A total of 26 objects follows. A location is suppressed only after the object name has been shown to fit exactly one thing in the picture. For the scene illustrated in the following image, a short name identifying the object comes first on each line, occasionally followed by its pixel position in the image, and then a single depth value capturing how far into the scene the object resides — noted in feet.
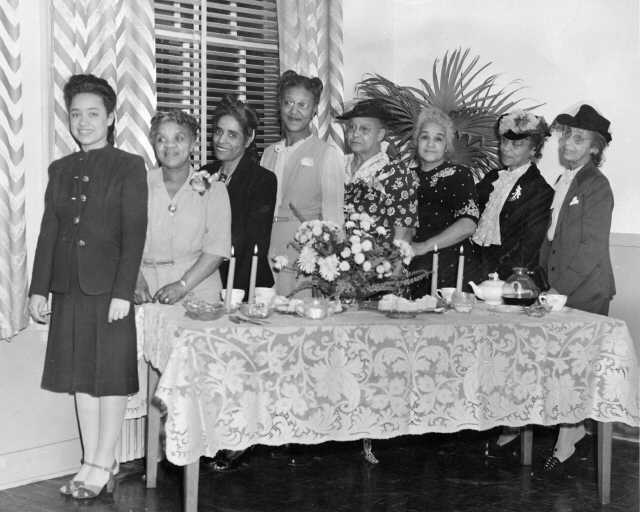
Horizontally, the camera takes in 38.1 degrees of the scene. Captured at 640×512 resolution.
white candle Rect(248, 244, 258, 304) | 12.06
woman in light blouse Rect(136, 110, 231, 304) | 13.16
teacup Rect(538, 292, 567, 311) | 13.43
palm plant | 18.99
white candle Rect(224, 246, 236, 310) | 12.15
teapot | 13.60
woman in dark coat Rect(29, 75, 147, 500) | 12.49
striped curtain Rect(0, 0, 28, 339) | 13.33
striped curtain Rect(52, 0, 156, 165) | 14.17
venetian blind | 17.30
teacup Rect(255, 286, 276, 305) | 12.54
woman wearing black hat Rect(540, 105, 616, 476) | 14.92
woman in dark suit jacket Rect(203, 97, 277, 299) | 14.34
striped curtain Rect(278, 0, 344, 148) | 17.75
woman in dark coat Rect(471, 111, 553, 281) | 15.93
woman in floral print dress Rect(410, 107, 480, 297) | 14.83
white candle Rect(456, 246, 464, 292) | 13.32
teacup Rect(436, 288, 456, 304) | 13.75
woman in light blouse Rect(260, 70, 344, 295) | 15.16
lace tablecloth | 11.21
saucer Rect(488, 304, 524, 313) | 13.20
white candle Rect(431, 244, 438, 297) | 13.30
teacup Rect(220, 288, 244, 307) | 12.64
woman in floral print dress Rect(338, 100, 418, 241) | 14.64
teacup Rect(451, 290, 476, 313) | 13.00
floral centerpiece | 12.63
